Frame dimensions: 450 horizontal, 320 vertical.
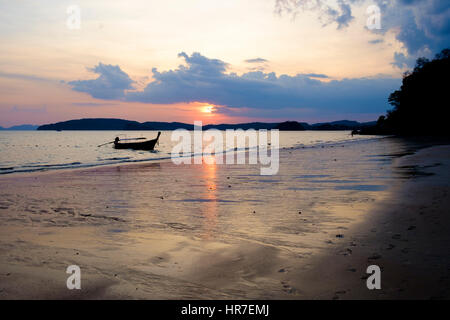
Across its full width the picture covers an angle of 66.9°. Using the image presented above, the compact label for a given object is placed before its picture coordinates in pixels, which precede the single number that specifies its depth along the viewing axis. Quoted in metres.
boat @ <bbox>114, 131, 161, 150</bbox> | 60.47
